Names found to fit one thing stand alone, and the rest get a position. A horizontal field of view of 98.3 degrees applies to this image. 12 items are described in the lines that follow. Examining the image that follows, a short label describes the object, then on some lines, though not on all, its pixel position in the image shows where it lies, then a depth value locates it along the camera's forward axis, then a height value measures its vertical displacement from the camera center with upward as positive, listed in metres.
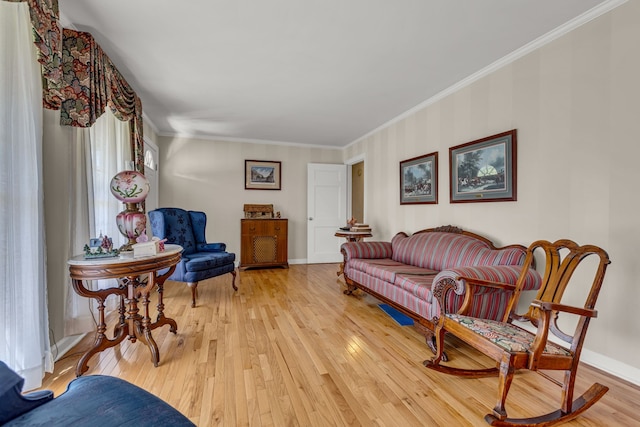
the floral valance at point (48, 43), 1.52 +0.97
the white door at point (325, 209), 5.73 -0.02
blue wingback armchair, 3.11 -0.50
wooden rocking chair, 1.38 -0.73
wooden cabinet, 5.03 -0.63
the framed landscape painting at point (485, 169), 2.54 +0.38
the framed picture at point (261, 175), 5.43 +0.68
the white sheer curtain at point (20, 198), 1.49 +0.07
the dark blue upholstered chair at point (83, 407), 0.72 -0.55
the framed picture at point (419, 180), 3.44 +0.37
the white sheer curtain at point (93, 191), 2.18 +0.17
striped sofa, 2.00 -0.62
